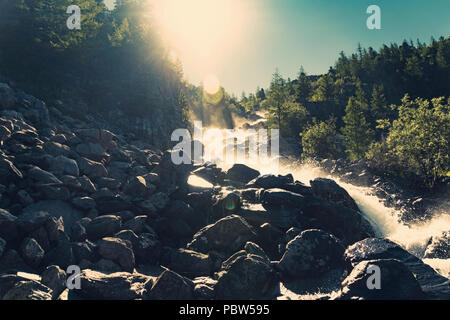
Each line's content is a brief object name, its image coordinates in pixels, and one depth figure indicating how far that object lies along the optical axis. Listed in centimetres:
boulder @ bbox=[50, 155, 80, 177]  1915
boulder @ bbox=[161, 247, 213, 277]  1504
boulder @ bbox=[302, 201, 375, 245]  2064
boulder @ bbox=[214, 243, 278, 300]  1234
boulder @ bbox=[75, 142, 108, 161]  2352
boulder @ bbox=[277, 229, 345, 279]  1461
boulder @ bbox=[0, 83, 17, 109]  2380
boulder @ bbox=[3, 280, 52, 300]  977
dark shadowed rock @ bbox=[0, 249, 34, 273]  1192
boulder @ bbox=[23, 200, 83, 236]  1611
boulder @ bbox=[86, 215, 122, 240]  1620
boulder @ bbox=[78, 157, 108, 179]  2125
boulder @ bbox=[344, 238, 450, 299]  1130
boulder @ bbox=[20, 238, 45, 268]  1245
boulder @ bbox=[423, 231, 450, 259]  1895
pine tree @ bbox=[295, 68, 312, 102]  11769
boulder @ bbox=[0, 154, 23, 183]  1639
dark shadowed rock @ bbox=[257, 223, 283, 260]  1755
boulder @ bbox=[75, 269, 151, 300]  1155
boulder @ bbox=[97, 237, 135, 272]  1439
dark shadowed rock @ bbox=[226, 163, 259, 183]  3094
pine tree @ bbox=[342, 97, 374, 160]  6118
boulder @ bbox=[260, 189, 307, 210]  2232
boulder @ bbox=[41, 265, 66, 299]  1111
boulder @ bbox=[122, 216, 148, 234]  1777
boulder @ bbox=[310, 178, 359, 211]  2648
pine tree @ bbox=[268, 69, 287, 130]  8575
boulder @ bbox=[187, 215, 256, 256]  1719
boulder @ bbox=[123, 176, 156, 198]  2158
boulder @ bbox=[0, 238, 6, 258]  1217
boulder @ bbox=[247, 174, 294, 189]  2588
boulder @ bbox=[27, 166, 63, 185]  1745
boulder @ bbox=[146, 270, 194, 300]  1164
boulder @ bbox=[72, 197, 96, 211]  1791
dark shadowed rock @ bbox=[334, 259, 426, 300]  1073
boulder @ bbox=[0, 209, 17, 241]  1295
